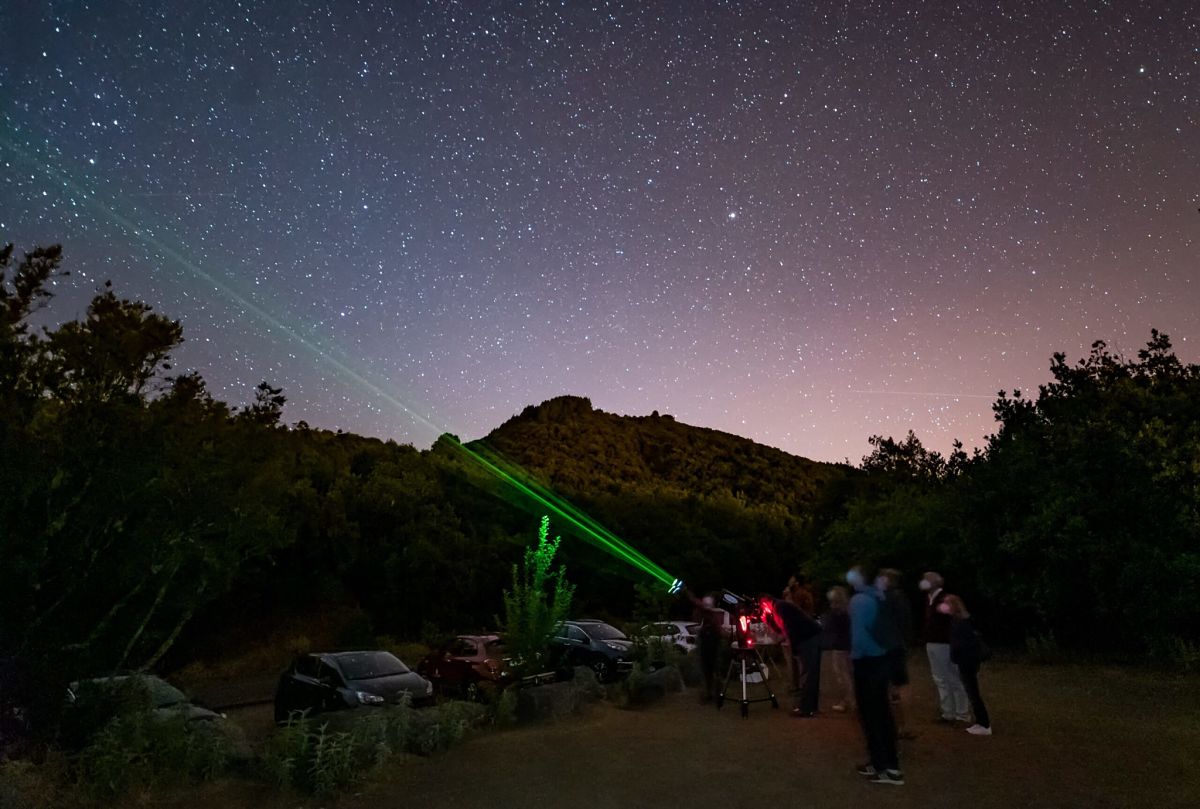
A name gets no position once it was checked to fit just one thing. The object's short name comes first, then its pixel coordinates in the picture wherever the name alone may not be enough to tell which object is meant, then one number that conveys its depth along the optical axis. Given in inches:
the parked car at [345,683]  546.2
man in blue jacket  279.9
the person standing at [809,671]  411.5
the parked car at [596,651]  735.1
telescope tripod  430.8
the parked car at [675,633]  647.8
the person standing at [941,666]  376.5
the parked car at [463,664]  722.2
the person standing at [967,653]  345.4
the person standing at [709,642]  487.5
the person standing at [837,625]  402.6
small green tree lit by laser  503.2
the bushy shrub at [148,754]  274.4
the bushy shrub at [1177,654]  611.2
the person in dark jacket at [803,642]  410.6
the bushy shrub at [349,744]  306.5
